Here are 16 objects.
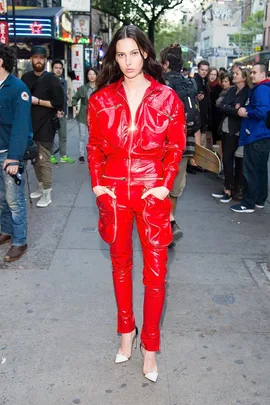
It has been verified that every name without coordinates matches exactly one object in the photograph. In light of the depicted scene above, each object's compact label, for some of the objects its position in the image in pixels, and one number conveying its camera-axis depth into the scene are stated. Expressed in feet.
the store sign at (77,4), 67.00
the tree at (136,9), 88.17
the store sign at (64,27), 58.21
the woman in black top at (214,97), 29.99
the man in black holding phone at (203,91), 27.99
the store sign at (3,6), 24.67
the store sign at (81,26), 74.63
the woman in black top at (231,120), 21.79
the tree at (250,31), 262.26
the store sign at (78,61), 69.51
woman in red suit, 8.86
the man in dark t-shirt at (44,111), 21.20
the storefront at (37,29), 53.72
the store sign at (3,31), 26.26
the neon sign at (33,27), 53.26
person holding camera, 14.51
